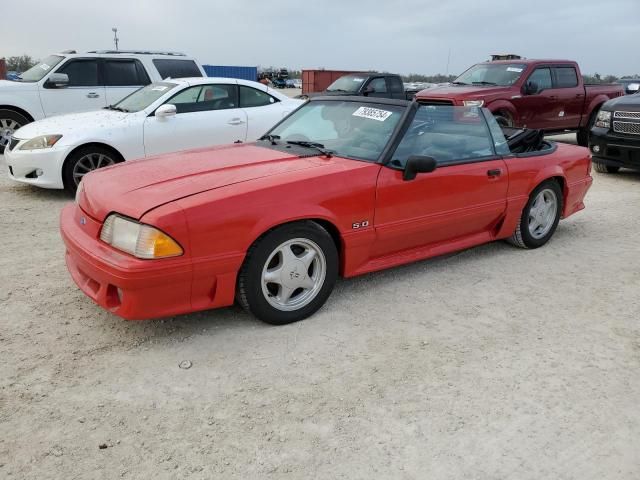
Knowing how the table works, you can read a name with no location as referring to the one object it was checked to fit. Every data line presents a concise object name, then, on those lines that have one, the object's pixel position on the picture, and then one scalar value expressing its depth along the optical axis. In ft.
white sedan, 20.07
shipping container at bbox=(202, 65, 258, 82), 112.37
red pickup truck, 32.17
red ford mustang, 9.50
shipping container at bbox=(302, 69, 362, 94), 91.21
